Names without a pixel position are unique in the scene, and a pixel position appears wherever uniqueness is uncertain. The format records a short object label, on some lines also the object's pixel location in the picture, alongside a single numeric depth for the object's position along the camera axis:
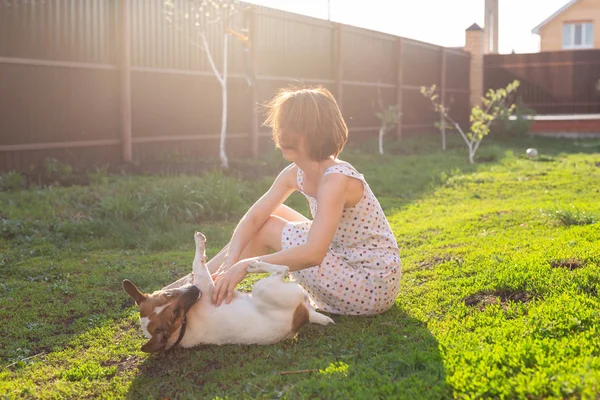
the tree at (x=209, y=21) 9.74
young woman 3.37
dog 3.15
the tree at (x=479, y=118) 12.28
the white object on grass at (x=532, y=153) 12.89
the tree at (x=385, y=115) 14.27
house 31.91
